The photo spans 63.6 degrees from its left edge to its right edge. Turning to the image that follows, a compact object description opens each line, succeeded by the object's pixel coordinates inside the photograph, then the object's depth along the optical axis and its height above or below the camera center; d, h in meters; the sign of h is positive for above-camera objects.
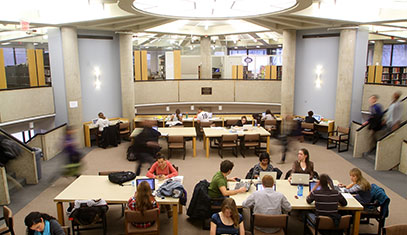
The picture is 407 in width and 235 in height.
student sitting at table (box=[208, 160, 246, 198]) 5.84 -2.05
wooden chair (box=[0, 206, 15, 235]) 5.23 -2.41
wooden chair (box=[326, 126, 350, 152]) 11.78 -2.45
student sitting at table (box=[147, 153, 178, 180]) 6.84 -2.07
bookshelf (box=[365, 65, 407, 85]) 18.09 -0.22
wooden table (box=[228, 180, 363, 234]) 5.52 -2.23
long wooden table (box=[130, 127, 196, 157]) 11.05 -2.12
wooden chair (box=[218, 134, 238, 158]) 10.81 -2.36
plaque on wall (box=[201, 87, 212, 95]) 15.62 -0.94
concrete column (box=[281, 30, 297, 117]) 13.89 -0.15
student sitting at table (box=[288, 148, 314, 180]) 6.77 -1.96
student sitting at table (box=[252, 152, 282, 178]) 6.68 -1.97
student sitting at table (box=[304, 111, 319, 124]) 12.91 -1.89
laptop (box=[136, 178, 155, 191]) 6.04 -2.04
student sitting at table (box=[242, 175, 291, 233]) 5.25 -2.10
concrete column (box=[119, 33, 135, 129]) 13.66 -0.18
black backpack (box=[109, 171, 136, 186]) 6.39 -2.08
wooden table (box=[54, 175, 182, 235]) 5.75 -2.22
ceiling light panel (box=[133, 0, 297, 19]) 9.59 +1.95
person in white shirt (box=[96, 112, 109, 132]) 12.19 -1.93
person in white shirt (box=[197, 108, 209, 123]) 13.26 -1.86
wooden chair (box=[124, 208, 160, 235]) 5.21 -2.36
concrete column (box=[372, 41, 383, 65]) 21.86 +1.19
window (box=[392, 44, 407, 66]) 24.02 +1.19
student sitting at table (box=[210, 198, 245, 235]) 4.65 -2.14
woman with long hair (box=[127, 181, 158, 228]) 5.20 -2.06
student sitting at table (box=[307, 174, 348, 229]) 5.31 -2.08
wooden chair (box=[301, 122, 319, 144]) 12.84 -2.33
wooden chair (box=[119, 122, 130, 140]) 12.91 -2.30
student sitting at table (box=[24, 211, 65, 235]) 4.48 -2.13
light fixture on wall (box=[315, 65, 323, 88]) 13.76 -0.21
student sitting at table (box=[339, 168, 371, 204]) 5.89 -2.10
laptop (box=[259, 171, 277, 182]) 6.23 -1.93
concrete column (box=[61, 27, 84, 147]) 11.82 -0.23
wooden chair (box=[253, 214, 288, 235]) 5.04 -2.29
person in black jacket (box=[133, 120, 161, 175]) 8.92 -2.19
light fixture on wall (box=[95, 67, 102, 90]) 13.41 -0.34
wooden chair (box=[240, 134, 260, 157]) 10.90 -2.31
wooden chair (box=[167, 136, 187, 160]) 10.85 -2.32
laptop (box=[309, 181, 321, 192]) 6.04 -2.09
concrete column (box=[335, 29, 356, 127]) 12.41 -0.23
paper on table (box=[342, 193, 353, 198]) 5.90 -2.23
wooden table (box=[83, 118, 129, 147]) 12.69 -2.29
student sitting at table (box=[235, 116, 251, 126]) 12.36 -1.92
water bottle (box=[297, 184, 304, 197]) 5.94 -2.18
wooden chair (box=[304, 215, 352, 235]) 5.14 -2.39
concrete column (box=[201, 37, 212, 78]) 17.05 +0.66
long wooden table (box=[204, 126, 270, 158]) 10.98 -2.11
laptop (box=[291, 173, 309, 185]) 6.29 -2.06
